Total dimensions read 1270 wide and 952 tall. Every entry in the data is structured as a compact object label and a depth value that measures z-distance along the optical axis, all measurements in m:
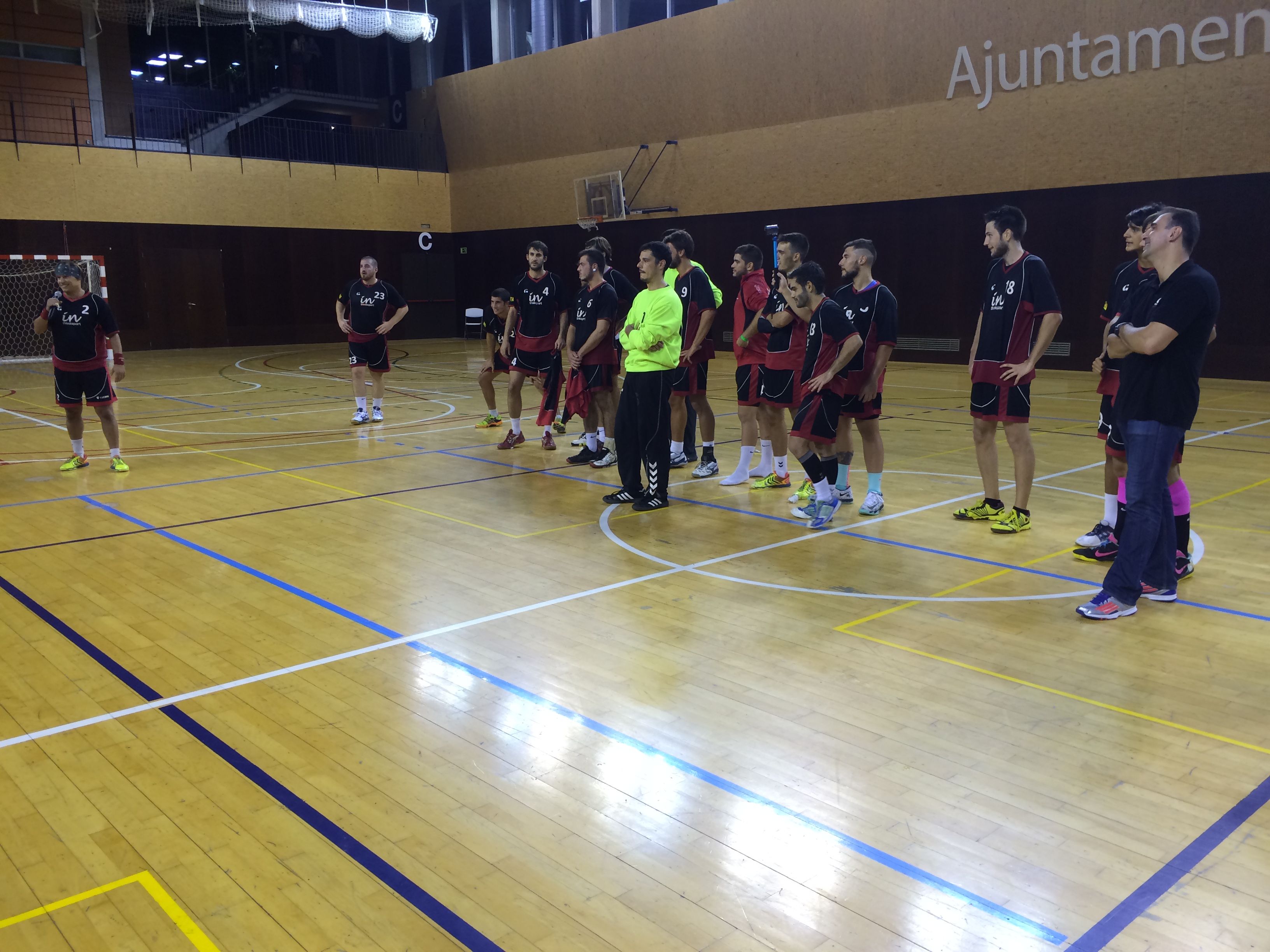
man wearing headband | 7.81
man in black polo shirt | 4.03
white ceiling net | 17.61
